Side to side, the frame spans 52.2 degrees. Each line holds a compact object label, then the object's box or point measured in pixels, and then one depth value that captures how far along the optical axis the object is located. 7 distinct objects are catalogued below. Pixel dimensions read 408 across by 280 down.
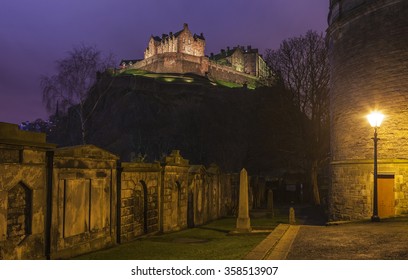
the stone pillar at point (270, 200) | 26.21
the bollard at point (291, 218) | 16.81
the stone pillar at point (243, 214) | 14.66
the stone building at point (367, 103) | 18.22
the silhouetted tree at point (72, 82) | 30.23
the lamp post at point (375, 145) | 14.76
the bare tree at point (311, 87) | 31.09
